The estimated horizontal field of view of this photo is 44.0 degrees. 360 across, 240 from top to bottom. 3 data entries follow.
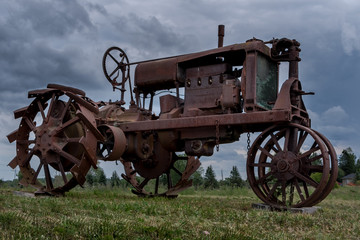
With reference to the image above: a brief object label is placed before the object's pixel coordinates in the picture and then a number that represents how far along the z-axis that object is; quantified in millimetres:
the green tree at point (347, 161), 47862
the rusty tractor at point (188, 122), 8242
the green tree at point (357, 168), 38644
